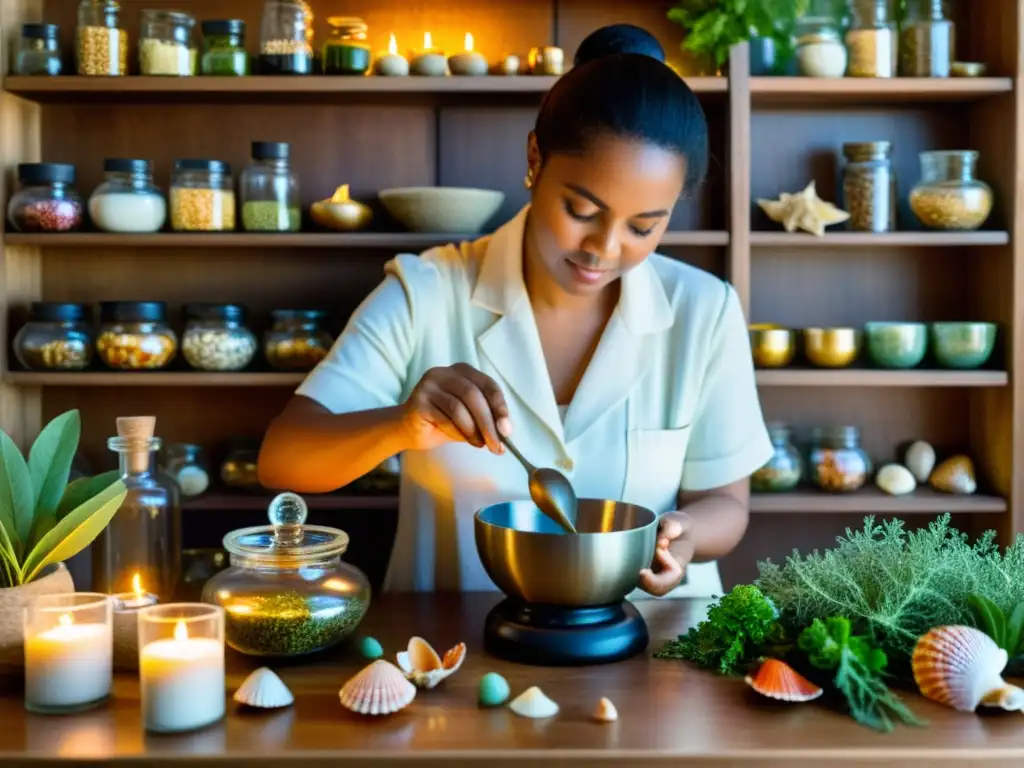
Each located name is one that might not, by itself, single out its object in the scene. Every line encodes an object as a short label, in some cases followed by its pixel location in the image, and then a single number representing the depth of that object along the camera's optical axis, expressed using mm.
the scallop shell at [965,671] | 1099
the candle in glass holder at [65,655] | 1075
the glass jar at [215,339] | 2609
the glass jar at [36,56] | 2607
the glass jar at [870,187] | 2650
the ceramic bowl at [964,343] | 2623
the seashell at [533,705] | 1091
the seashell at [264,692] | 1090
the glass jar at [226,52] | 2600
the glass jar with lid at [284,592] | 1216
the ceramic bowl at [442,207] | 2561
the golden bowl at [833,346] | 2646
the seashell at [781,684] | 1110
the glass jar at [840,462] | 2688
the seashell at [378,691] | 1087
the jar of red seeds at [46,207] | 2580
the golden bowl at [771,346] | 2631
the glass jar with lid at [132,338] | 2572
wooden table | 996
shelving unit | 2666
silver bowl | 1217
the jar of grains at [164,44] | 2596
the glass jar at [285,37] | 2605
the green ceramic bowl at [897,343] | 2633
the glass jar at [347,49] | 2586
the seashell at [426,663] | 1166
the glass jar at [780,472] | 2668
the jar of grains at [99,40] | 2609
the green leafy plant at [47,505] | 1205
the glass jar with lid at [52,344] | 2590
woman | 1700
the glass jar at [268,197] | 2611
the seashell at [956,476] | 2711
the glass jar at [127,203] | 2578
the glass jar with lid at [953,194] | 2604
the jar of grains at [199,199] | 2596
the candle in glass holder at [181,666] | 1027
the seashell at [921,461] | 2801
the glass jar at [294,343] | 2627
